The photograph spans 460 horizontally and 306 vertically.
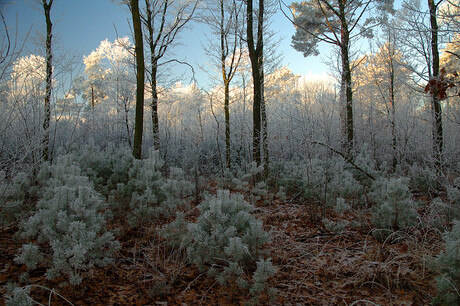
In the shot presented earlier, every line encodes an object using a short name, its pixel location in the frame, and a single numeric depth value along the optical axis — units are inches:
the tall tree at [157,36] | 422.0
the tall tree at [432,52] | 273.3
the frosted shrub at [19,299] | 80.5
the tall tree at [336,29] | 370.0
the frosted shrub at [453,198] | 162.1
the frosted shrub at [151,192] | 178.4
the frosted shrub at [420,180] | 276.4
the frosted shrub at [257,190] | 242.4
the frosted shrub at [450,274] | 85.5
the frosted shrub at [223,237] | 116.3
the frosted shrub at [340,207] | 180.1
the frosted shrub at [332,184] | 221.6
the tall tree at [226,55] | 414.9
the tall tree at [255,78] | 288.3
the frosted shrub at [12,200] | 151.1
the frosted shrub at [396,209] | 159.2
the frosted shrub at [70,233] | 104.6
